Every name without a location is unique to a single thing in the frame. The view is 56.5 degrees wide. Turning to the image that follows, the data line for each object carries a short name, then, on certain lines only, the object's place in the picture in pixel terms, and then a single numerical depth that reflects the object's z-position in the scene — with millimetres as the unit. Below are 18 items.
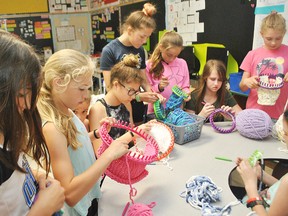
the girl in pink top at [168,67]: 2006
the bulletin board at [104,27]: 4268
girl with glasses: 1466
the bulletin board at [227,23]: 2469
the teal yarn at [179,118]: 1433
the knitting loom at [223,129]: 1584
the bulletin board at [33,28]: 4395
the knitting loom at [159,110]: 1521
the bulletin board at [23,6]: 4297
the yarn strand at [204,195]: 914
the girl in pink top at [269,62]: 1778
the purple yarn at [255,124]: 1447
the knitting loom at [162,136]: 1272
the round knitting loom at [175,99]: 1611
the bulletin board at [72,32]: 4777
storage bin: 1409
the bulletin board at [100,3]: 4219
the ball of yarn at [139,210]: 874
